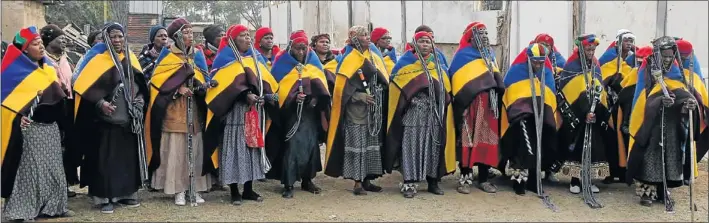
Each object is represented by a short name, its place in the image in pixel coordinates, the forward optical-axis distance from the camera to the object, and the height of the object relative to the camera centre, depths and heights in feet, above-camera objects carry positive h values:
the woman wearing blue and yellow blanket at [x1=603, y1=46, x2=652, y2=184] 21.31 -0.61
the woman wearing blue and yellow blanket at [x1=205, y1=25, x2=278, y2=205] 19.22 -0.30
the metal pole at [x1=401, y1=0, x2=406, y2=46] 54.34 +6.17
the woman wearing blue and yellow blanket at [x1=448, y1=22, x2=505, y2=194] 20.80 -0.13
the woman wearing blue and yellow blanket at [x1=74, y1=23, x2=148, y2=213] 17.89 -0.58
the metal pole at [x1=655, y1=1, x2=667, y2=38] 34.06 +4.08
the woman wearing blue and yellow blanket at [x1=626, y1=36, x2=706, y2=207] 19.21 -0.62
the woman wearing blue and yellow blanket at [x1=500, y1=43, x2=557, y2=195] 20.66 -0.49
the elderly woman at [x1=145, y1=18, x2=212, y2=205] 18.93 -0.56
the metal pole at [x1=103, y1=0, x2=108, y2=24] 79.30 +10.27
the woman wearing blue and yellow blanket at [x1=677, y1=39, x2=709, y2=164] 19.35 +0.66
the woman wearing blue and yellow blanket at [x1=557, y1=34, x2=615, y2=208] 21.27 -0.66
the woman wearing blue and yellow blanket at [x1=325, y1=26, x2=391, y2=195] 20.71 -0.57
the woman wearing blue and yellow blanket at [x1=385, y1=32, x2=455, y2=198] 20.68 -0.61
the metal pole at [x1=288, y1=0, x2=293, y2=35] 81.15 +9.30
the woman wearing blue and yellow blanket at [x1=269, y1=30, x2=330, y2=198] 20.63 -0.25
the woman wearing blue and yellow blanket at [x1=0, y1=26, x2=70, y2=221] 16.55 -0.91
